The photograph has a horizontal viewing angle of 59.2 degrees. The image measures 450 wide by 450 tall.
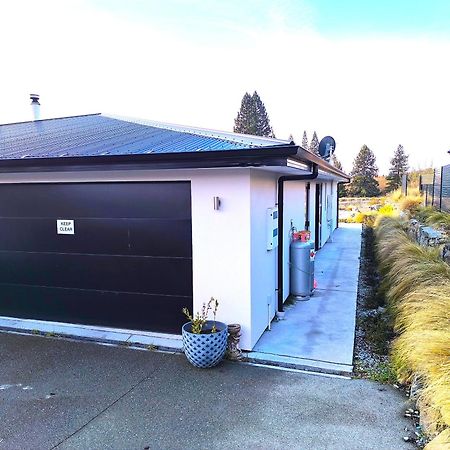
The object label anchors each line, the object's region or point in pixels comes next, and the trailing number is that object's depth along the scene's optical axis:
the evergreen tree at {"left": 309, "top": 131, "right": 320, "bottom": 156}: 69.38
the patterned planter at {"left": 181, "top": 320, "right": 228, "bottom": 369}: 4.70
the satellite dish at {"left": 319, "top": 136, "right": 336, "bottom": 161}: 15.95
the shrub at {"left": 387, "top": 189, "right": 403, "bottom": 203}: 21.20
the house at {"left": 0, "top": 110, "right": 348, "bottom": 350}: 5.16
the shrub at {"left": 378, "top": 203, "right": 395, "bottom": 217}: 17.62
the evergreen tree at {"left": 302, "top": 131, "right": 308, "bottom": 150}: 71.94
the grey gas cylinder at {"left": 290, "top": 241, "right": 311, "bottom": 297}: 7.61
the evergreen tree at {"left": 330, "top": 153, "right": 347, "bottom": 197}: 48.16
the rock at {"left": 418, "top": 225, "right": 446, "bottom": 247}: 7.83
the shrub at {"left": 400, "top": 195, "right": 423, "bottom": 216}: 15.42
